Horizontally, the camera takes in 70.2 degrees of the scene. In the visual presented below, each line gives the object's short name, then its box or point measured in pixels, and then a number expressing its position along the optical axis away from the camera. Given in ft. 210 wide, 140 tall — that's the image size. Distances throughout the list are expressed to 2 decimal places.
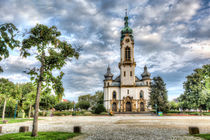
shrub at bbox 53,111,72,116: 148.86
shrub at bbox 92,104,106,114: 140.56
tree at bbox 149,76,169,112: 130.84
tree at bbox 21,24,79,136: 30.37
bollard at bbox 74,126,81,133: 35.09
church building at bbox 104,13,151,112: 174.70
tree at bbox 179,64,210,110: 132.77
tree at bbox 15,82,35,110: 104.72
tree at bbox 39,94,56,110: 134.78
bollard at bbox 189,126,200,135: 32.76
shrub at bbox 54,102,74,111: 213.87
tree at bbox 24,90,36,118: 102.34
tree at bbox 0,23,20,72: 14.97
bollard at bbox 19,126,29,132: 33.78
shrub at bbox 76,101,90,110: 249.75
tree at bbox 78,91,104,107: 259.68
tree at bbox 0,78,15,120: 69.56
